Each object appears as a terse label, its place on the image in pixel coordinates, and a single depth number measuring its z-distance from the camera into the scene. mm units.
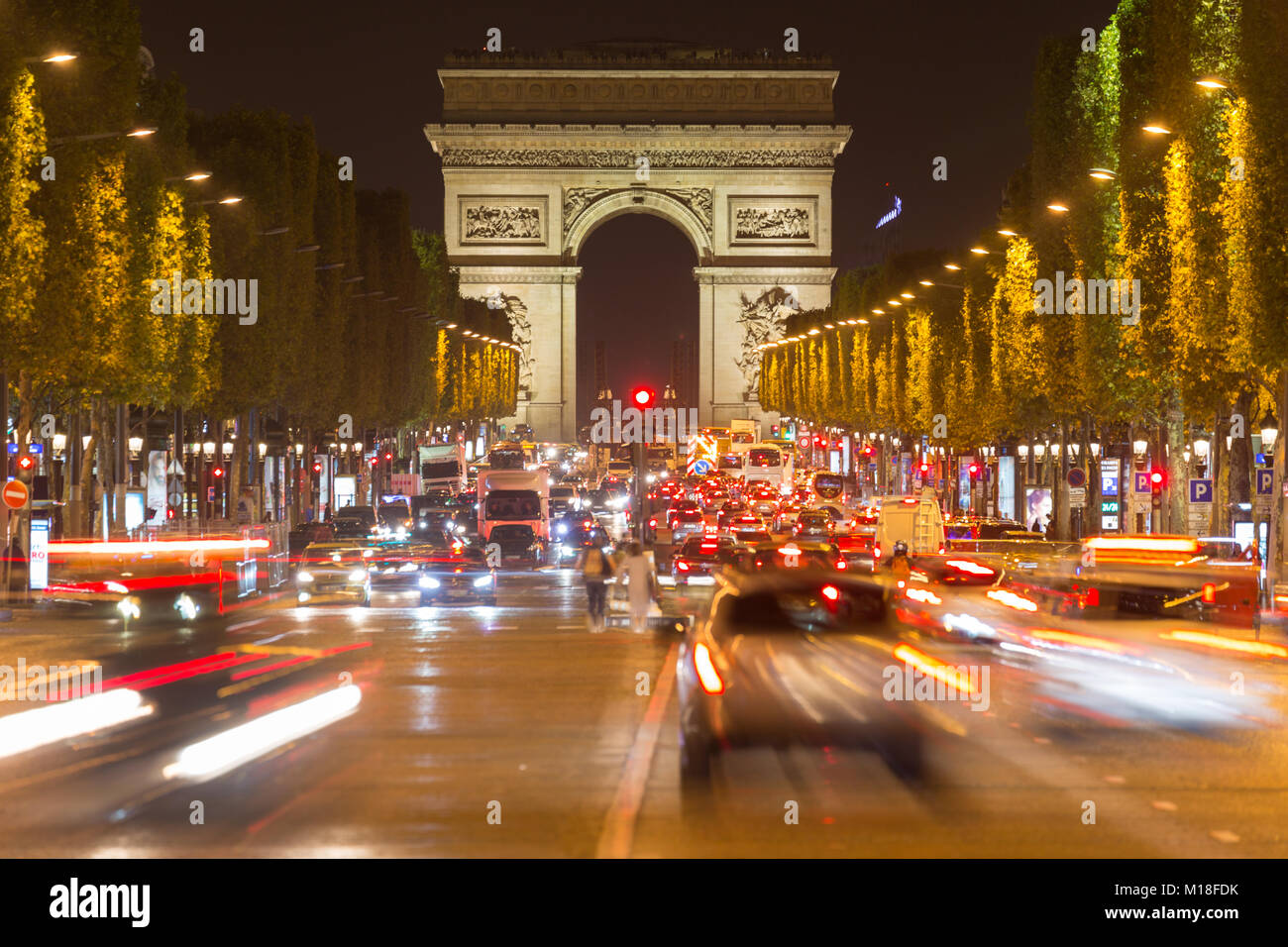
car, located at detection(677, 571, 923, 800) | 13797
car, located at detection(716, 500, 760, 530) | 74875
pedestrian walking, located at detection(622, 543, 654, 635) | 32500
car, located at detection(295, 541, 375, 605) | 40312
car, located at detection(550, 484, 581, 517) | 82875
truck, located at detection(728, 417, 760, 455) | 128375
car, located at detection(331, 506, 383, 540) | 57344
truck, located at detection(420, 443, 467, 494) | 93188
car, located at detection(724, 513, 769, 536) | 64000
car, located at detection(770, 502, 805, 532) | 74188
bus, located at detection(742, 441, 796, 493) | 117188
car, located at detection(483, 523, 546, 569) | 58125
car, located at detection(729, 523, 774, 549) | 58469
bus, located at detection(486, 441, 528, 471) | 99188
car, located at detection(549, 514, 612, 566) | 63059
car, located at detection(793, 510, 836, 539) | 64375
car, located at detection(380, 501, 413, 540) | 66188
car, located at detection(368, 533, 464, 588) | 44594
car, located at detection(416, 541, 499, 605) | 42469
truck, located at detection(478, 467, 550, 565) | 58469
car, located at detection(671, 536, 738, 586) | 51969
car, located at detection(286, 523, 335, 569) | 54000
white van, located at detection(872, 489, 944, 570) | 53031
